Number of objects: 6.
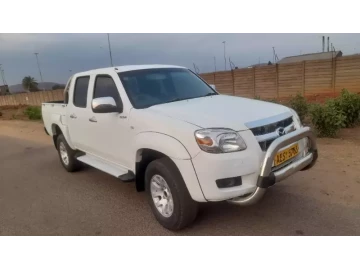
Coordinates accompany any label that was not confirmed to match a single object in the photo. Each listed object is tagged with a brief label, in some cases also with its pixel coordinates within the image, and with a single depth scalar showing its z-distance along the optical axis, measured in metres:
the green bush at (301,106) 8.20
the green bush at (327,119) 7.06
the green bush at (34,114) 17.64
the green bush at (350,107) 7.81
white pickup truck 2.80
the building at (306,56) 30.97
